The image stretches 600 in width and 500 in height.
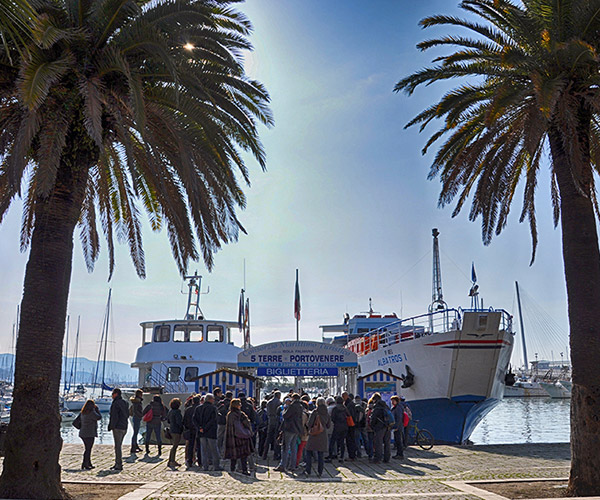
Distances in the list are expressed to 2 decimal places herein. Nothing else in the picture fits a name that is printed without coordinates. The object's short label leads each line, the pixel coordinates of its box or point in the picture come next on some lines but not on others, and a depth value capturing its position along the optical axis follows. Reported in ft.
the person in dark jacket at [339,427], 43.93
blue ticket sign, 62.90
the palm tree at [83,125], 25.99
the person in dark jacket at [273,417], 46.14
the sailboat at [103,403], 169.58
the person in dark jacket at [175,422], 42.45
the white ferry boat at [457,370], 65.16
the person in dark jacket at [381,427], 43.60
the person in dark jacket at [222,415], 39.78
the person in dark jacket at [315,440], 38.09
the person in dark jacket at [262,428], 49.08
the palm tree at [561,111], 29.94
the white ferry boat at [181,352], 87.51
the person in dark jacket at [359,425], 45.96
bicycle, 54.33
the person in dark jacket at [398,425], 46.93
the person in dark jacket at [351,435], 45.69
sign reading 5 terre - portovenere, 63.00
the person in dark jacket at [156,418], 48.26
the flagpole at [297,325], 84.93
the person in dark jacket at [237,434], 37.63
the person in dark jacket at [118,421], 39.17
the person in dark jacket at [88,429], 38.40
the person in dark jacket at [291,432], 38.60
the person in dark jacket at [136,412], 47.88
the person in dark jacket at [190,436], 41.50
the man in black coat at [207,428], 38.81
